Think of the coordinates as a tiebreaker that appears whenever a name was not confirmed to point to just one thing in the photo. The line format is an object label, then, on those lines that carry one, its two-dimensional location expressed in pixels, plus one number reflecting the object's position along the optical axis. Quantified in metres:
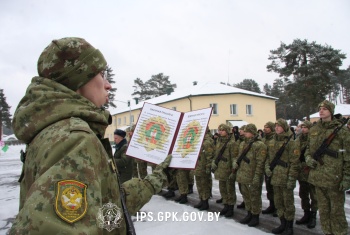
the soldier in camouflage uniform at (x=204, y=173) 6.96
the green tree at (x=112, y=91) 57.67
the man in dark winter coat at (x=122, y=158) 5.52
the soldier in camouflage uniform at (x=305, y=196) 5.59
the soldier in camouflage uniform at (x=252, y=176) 5.61
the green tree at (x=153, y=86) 67.81
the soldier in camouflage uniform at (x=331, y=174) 4.24
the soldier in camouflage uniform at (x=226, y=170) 6.40
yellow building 32.38
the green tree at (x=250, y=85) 74.12
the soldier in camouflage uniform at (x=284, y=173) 5.14
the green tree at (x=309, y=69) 28.95
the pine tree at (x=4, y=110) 59.84
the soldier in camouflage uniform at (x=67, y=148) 0.91
